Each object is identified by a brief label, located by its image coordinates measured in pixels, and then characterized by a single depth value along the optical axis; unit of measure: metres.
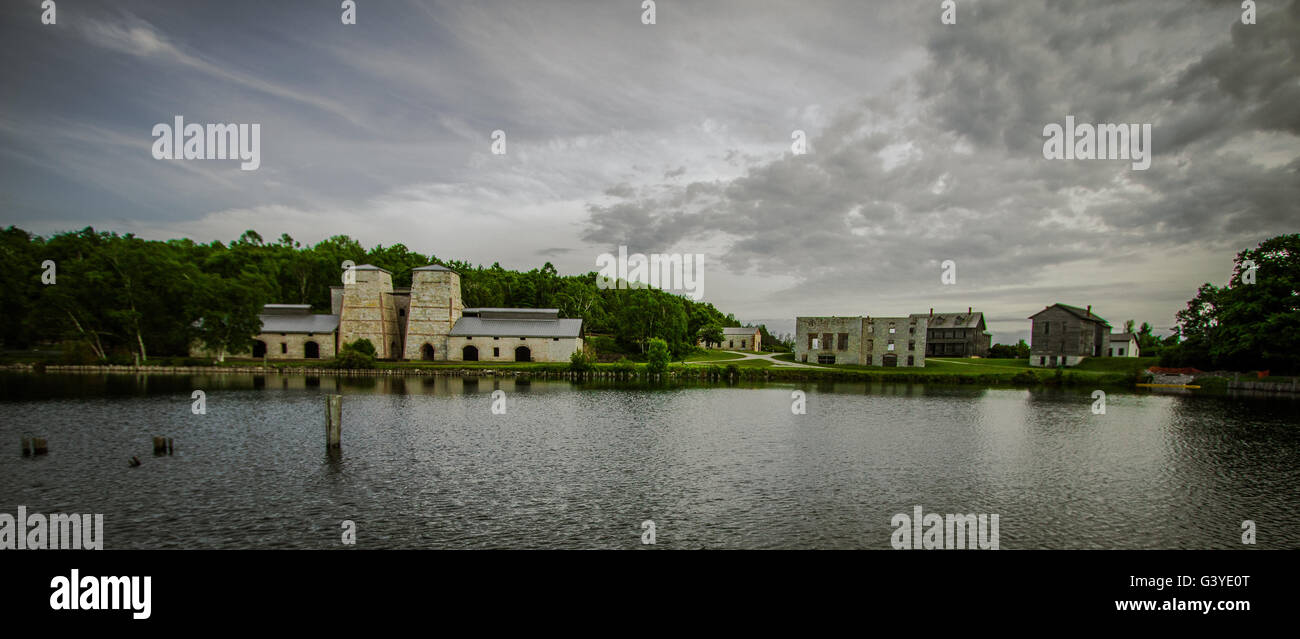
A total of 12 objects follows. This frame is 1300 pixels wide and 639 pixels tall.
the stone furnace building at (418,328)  67.38
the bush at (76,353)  54.22
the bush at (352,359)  59.47
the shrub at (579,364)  61.96
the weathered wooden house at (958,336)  94.06
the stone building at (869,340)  74.94
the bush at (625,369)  63.44
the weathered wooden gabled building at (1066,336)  75.06
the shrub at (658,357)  63.50
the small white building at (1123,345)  82.81
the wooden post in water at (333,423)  21.30
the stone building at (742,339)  112.00
